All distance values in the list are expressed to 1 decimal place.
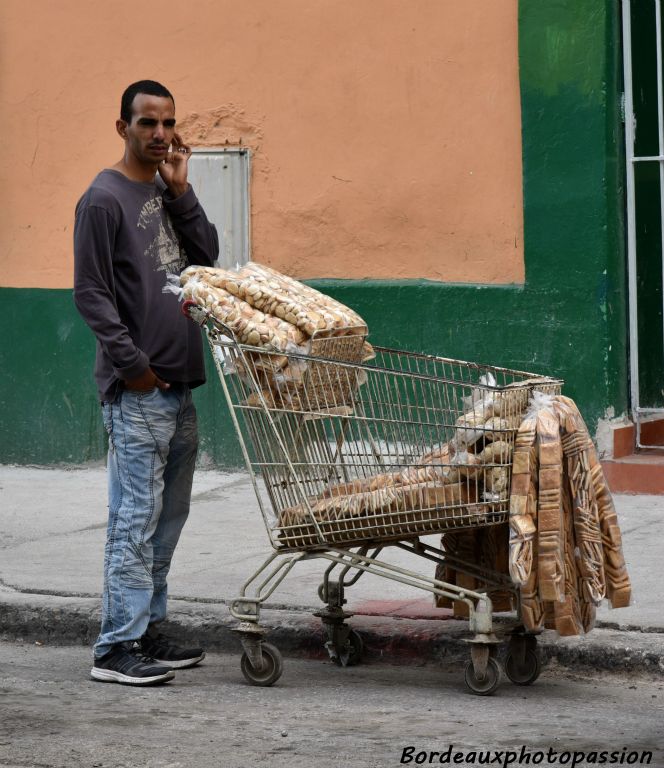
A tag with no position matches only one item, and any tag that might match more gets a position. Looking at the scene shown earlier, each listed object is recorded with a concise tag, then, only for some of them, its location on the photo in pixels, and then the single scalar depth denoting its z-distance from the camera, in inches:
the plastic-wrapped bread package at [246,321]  409.1
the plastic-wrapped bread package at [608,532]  414.3
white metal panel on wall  764.0
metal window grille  688.4
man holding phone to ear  426.3
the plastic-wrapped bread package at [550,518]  400.5
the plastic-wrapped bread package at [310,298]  422.0
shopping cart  409.1
